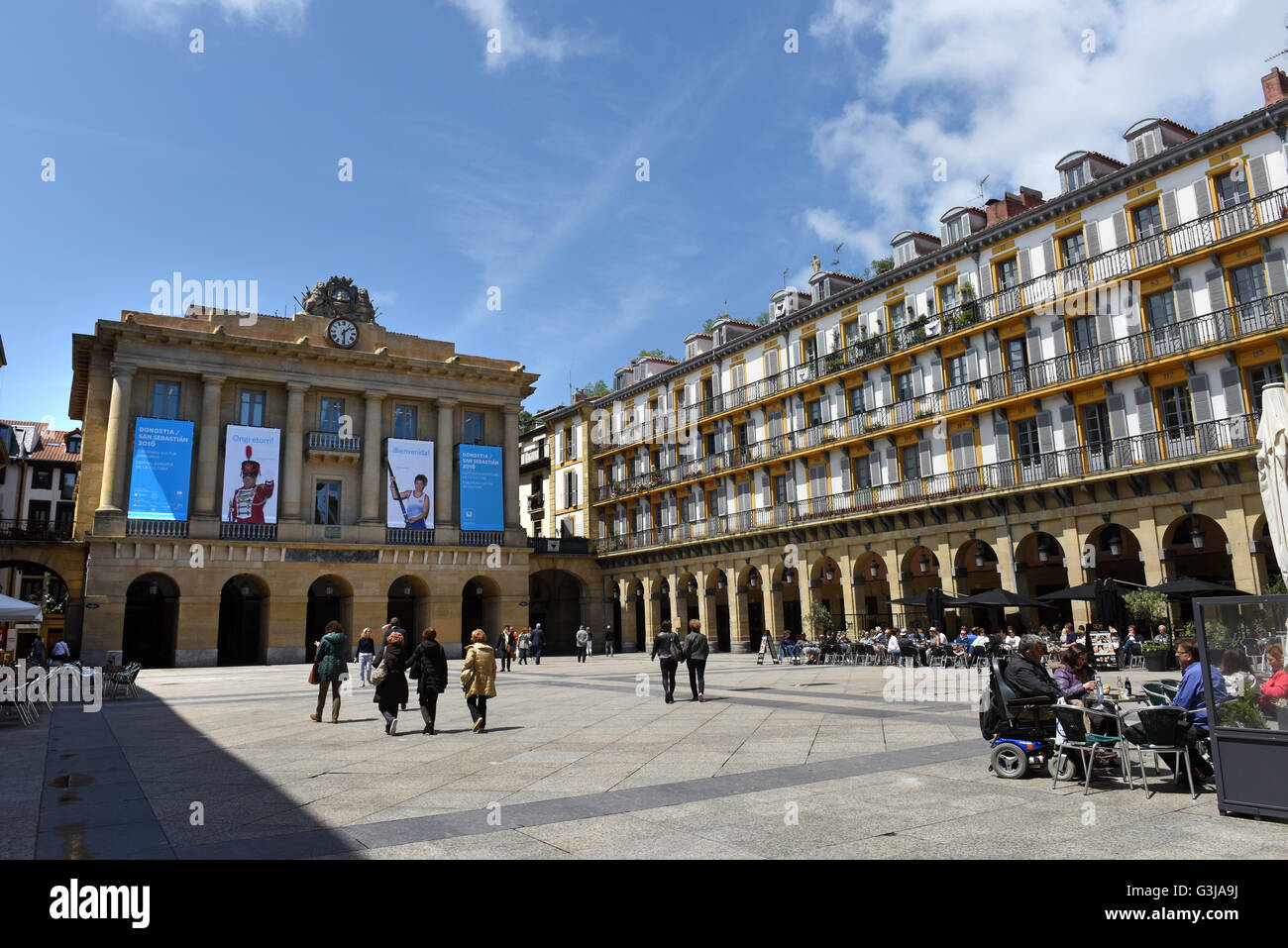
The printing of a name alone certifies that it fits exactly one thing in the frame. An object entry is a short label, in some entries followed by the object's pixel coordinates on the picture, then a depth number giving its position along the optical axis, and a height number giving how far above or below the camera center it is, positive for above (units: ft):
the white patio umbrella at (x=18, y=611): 49.33 +1.71
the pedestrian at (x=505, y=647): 97.25 -3.27
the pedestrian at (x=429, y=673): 40.86 -2.42
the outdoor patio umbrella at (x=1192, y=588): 66.85 -0.03
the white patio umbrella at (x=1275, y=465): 32.91 +4.68
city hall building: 122.42 +22.43
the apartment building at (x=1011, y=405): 80.69 +22.92
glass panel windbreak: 20.77 -1.79
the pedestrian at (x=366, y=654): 77.25 -2.61
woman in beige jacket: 40.75 -2.87
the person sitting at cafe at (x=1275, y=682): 20.61 -2.33
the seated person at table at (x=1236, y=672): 21.61 -2.17
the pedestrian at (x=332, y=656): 43.57 -1.49
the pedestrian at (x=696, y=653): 53.52 -2.69
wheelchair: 26.86 -4.44
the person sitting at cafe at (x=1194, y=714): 24.26 -3.67
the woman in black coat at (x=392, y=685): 40.06 -2.85
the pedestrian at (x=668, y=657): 53.88 -2.84
